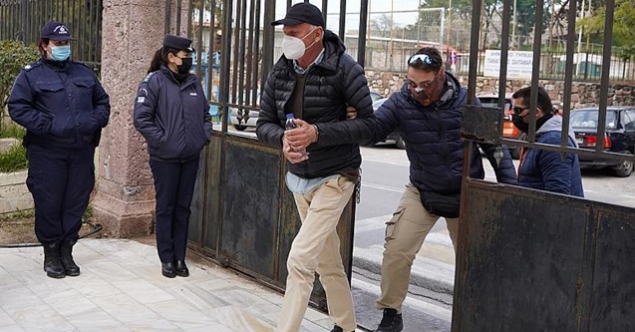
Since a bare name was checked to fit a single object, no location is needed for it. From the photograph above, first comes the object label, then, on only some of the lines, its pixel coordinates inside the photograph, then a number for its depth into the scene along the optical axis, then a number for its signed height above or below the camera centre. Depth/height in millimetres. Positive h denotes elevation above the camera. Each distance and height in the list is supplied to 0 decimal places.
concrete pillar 7096 -240
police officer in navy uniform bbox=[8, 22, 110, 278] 5707 -458
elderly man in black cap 4180 -286
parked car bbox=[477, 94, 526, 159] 4070 -159
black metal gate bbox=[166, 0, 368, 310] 5680 -685
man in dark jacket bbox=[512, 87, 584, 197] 4059 -336
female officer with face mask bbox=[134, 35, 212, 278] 5793 -407
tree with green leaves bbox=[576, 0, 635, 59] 7898 +953
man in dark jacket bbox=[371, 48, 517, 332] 4512 -407
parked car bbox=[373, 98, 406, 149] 21284 -1498
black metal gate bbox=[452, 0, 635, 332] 3516 -776
